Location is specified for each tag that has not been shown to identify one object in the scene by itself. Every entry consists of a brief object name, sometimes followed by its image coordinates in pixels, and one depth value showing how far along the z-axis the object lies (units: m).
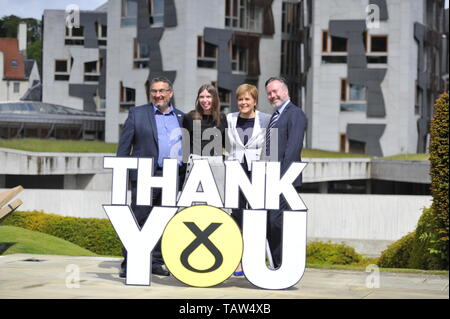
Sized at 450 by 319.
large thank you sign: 8.67
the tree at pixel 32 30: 49.07
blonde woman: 9.59
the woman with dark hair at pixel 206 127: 9.94
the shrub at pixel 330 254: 15.55
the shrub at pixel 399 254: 13.00
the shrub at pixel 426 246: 11.21
